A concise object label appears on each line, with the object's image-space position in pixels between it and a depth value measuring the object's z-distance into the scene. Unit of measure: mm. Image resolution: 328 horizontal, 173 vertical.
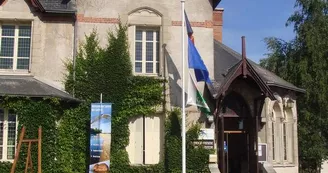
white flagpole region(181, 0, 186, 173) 14957
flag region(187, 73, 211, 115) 16434
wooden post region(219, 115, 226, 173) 18359
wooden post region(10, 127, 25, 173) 14484
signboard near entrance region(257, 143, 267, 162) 19312
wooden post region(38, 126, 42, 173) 15188
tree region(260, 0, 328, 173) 27984
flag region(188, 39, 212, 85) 16734
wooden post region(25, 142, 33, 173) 15166
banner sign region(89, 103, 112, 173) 16812
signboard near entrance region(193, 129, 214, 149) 17859
